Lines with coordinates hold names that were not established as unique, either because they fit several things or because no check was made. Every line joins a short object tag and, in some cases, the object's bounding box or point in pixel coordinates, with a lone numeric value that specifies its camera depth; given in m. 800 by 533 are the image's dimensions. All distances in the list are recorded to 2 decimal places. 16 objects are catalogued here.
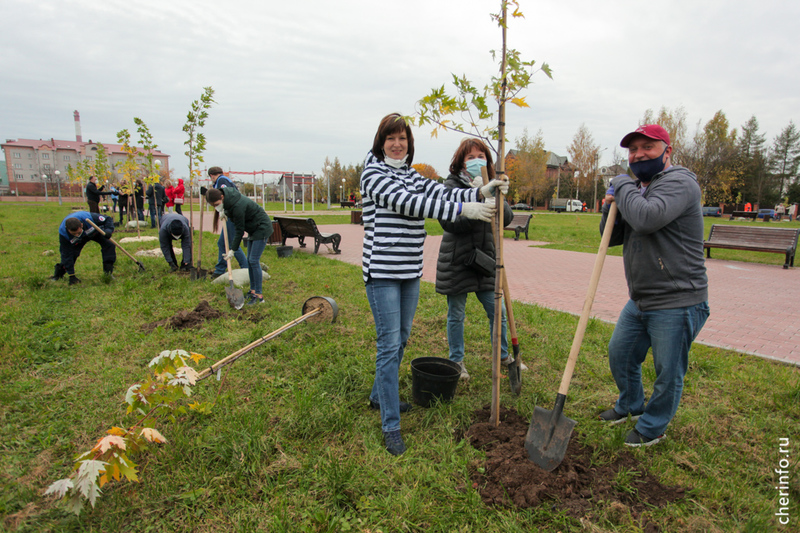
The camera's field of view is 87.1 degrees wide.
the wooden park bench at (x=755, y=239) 9.46
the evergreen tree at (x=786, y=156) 50.17
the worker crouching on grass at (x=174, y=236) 7.48
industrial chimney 85.79
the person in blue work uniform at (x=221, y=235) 6.85
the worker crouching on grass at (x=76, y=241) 6.66
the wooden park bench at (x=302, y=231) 10.03
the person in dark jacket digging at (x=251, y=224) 5.84
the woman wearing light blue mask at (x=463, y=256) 3.24
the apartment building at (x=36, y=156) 75.88
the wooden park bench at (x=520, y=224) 15.01
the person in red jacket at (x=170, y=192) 14.22
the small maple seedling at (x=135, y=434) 1.98
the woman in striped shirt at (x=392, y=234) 2.42
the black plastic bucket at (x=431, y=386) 3.08
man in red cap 2.32
